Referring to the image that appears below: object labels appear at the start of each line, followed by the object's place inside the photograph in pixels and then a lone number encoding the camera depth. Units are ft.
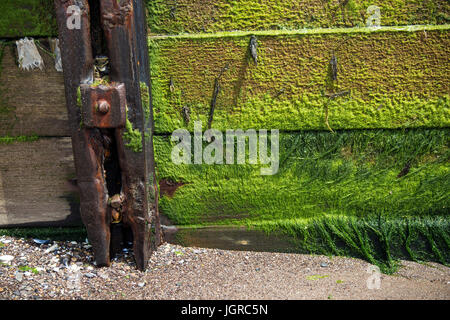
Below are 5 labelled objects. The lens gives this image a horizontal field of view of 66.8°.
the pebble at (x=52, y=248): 5.74
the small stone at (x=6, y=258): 5.42
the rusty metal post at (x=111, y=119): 4.63
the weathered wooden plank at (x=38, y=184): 5.80
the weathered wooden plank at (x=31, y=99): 5.49
